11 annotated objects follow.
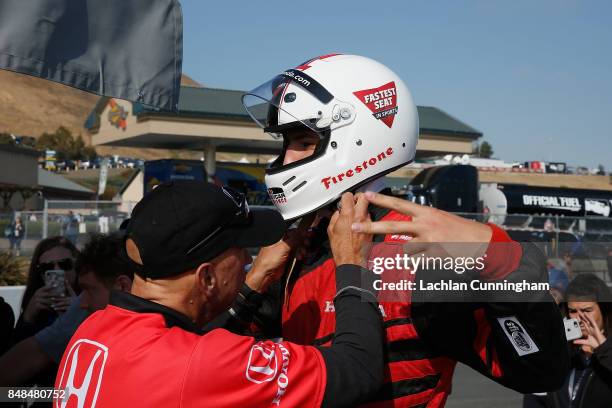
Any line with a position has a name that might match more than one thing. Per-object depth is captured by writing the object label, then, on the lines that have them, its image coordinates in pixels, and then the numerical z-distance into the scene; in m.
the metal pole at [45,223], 14.72
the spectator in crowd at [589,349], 3.60
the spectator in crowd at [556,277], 6.24
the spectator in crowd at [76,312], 3.47
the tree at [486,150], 132.38
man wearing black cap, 1.87
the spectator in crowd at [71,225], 14.67
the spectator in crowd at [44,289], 3.92
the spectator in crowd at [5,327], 3.87
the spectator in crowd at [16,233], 15.17
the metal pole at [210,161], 28.65
